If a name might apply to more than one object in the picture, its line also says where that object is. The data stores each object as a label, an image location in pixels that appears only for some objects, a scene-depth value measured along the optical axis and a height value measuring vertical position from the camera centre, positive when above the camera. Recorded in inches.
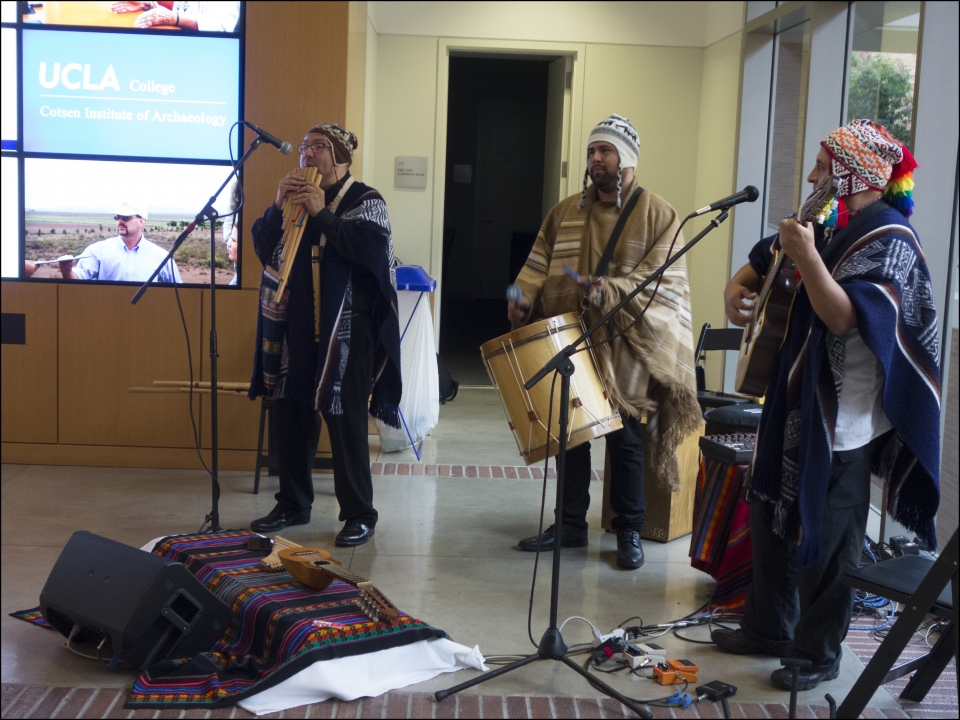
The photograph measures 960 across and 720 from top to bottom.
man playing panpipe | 145.7 -12.7
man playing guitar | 98.0 -12.6
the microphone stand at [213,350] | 139.9 -16.4
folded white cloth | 97.3 -45.0
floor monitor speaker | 98.1 -38.0
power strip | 114.7 -45.2
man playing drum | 140.3 -7.9
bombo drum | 126.2 -17.7
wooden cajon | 155.5 -38.8
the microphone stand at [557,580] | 100.0 -34.4
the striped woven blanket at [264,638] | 97.0 -42.0
